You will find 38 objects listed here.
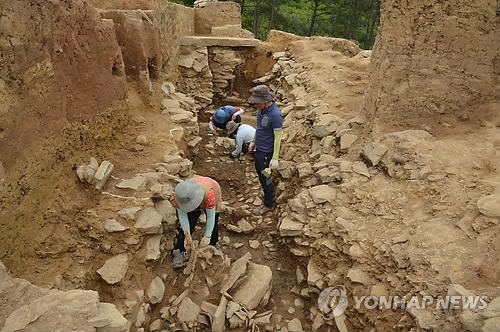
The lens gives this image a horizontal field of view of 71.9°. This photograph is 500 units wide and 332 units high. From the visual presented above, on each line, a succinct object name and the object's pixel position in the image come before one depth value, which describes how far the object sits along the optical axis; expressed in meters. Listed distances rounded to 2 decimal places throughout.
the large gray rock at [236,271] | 3.68
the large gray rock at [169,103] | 6.01
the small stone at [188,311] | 3.39
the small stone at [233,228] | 4.87
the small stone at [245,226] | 4.90
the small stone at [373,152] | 4.19
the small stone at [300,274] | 4.02
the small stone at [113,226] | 3.48
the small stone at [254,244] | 4.72
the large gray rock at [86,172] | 3.73
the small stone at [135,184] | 3.94
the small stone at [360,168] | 4.20
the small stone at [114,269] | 3.21
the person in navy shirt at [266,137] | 4.63
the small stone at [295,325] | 3.62
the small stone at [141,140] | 4.81
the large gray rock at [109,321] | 2.18
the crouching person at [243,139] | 6.78
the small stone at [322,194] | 4.17
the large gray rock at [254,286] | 3.62
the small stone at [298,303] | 3.88
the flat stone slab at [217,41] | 8.80
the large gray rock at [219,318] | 3.29
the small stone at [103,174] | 3.82
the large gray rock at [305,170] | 4.94
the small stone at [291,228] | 4.19
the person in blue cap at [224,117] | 7.63
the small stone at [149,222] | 3.58
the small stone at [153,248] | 3.55
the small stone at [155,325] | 3.35
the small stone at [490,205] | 3.01
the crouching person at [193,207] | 3.50
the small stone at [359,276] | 3.32
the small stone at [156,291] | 3.43
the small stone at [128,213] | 3.62
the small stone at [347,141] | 4.80
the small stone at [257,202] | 5.54
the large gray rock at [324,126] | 5.38
